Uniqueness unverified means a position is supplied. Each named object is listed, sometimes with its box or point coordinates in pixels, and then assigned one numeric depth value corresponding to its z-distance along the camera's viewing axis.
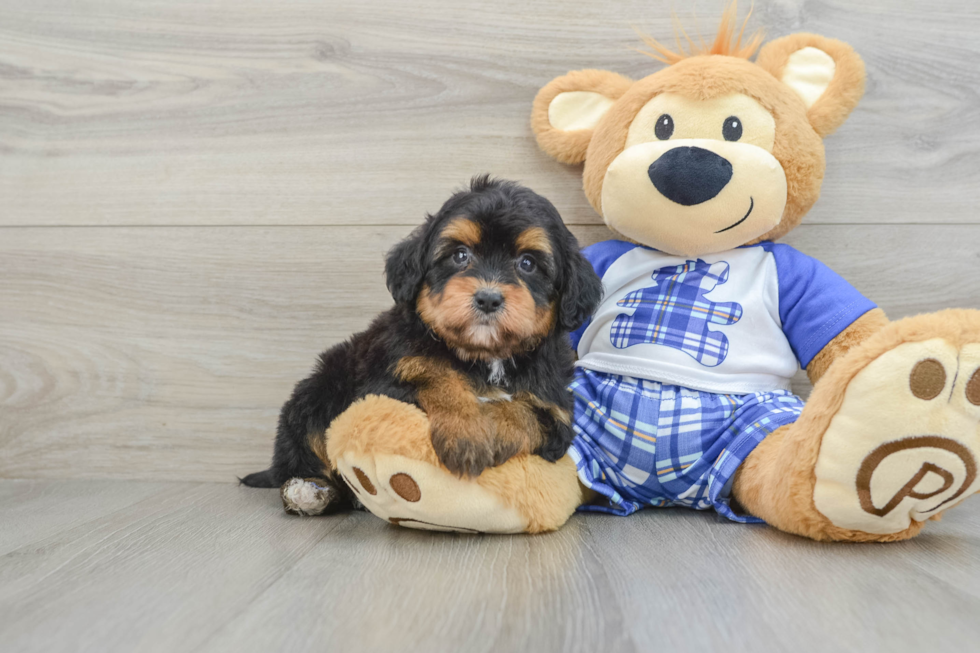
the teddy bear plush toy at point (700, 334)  0.58
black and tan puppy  0.57
